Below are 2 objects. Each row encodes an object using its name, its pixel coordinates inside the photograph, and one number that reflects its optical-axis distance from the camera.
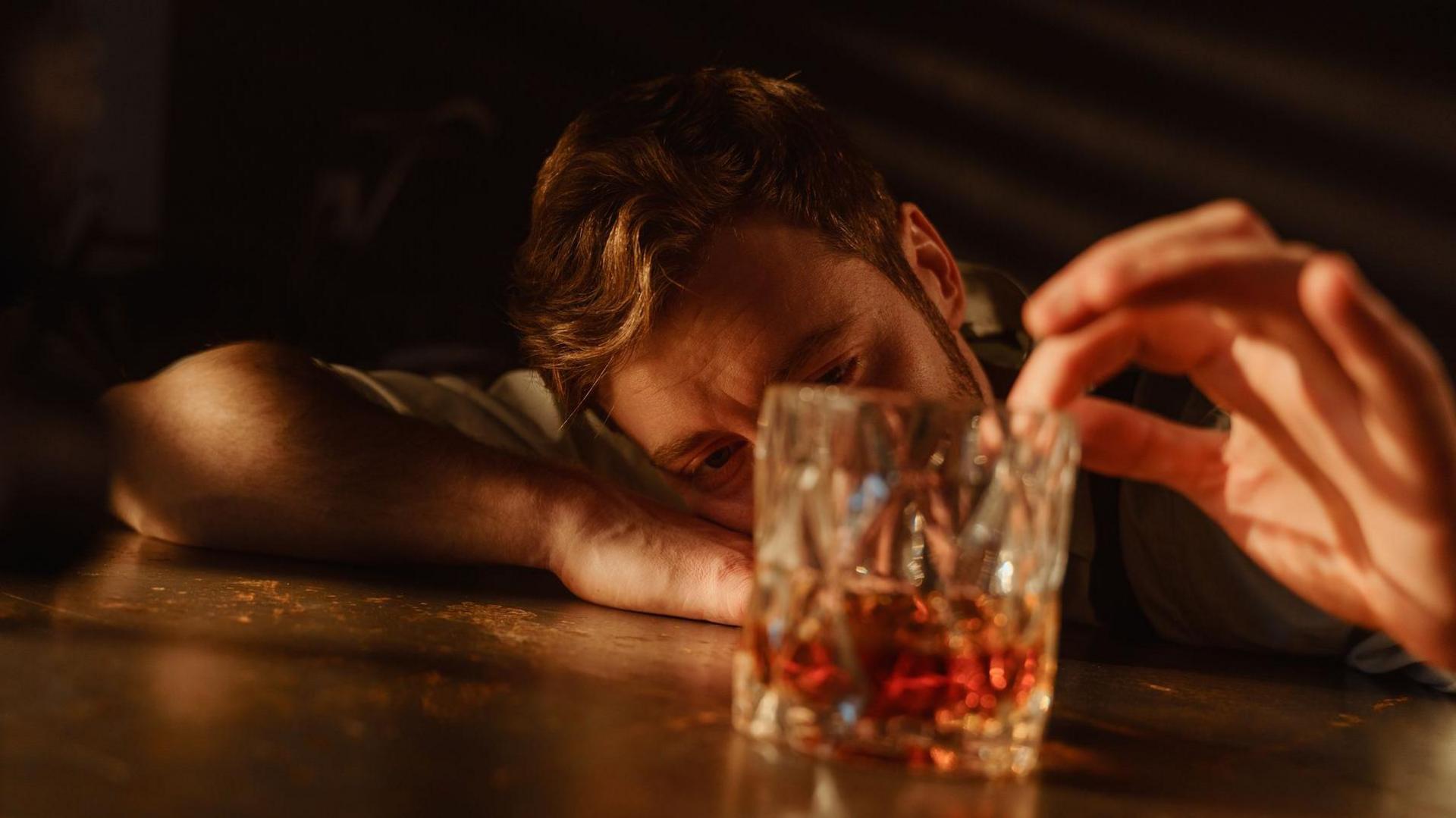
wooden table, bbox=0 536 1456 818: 0.50
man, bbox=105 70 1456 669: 1.28
